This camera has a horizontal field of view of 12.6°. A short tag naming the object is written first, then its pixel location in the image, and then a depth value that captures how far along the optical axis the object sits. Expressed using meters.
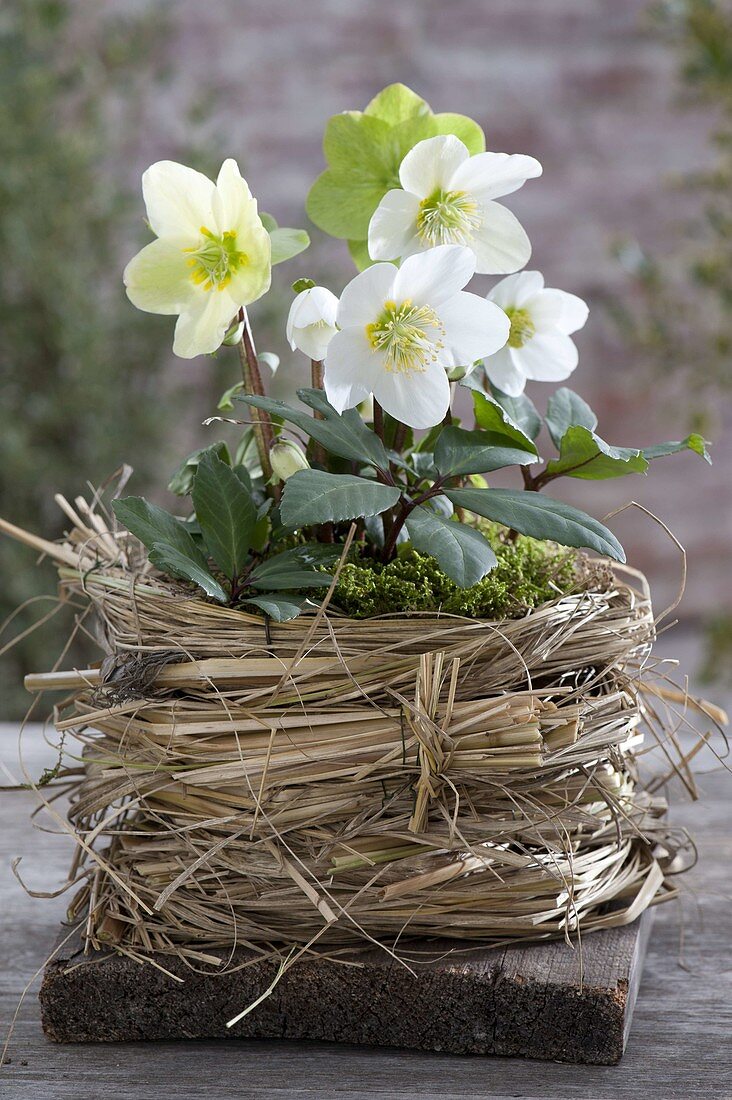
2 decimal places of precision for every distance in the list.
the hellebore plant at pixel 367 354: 1.22
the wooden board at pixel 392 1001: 1.23
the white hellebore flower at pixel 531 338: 1.31
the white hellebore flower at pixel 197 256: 1.23
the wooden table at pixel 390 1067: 1.21
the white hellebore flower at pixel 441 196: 1.23
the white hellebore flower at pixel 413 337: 1.22
